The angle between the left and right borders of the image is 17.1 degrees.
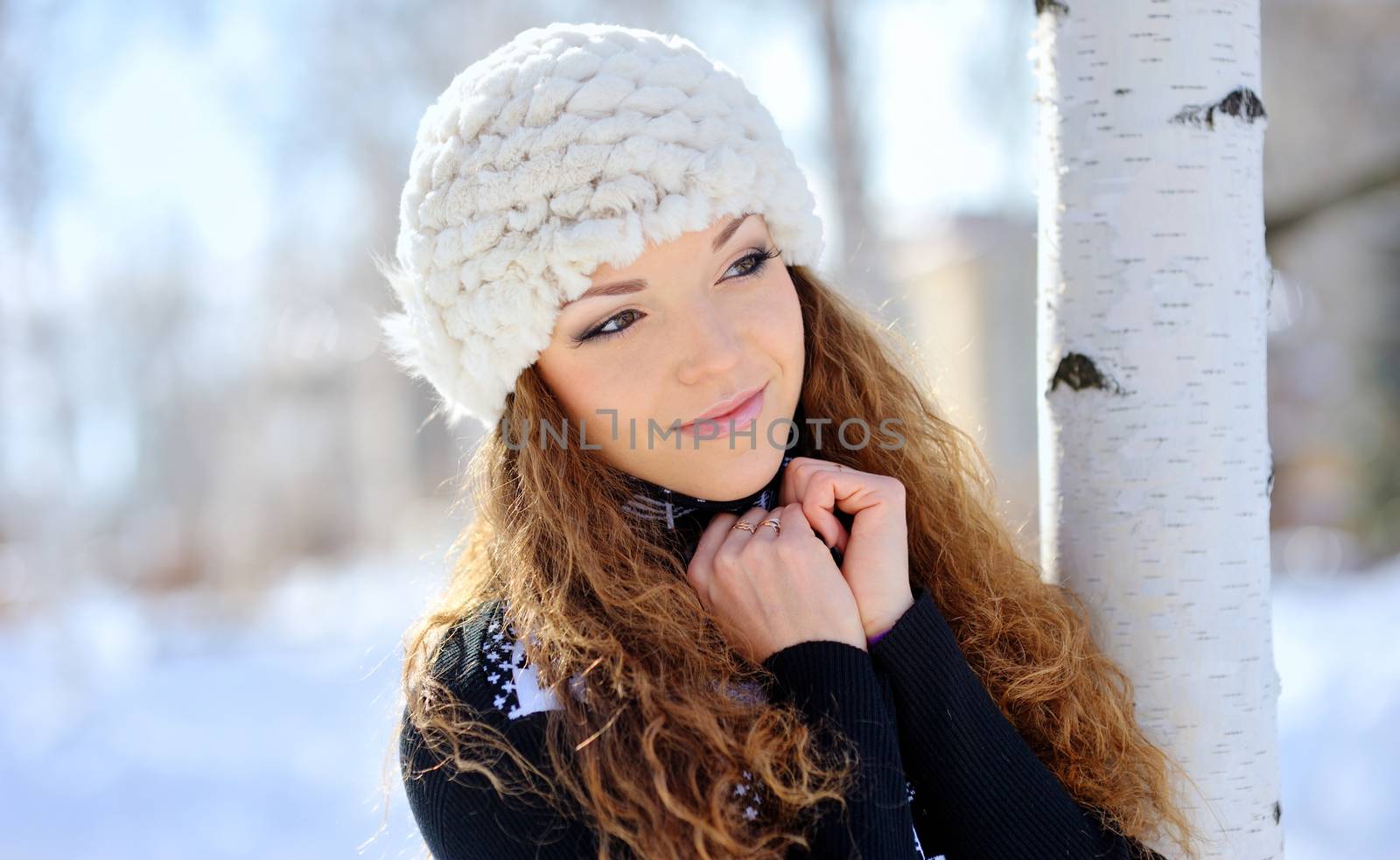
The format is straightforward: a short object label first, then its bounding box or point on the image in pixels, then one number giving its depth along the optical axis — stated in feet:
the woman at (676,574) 6.94
